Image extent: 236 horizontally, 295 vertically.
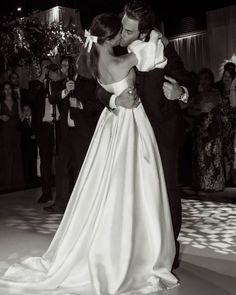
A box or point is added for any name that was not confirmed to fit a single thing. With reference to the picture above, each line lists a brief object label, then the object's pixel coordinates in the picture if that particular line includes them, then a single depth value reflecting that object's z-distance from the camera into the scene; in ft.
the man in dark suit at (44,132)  18.76
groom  8.98
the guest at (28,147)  24.34
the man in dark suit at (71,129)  14.21
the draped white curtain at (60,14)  36.38
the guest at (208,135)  20.12
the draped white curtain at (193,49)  35.29
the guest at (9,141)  23.77
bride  8.71
